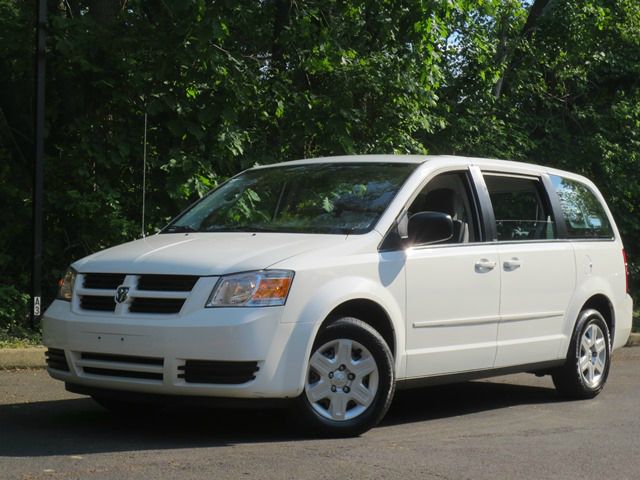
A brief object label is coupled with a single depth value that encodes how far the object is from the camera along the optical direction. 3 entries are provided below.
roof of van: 8.08
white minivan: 6.50
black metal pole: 11.90
